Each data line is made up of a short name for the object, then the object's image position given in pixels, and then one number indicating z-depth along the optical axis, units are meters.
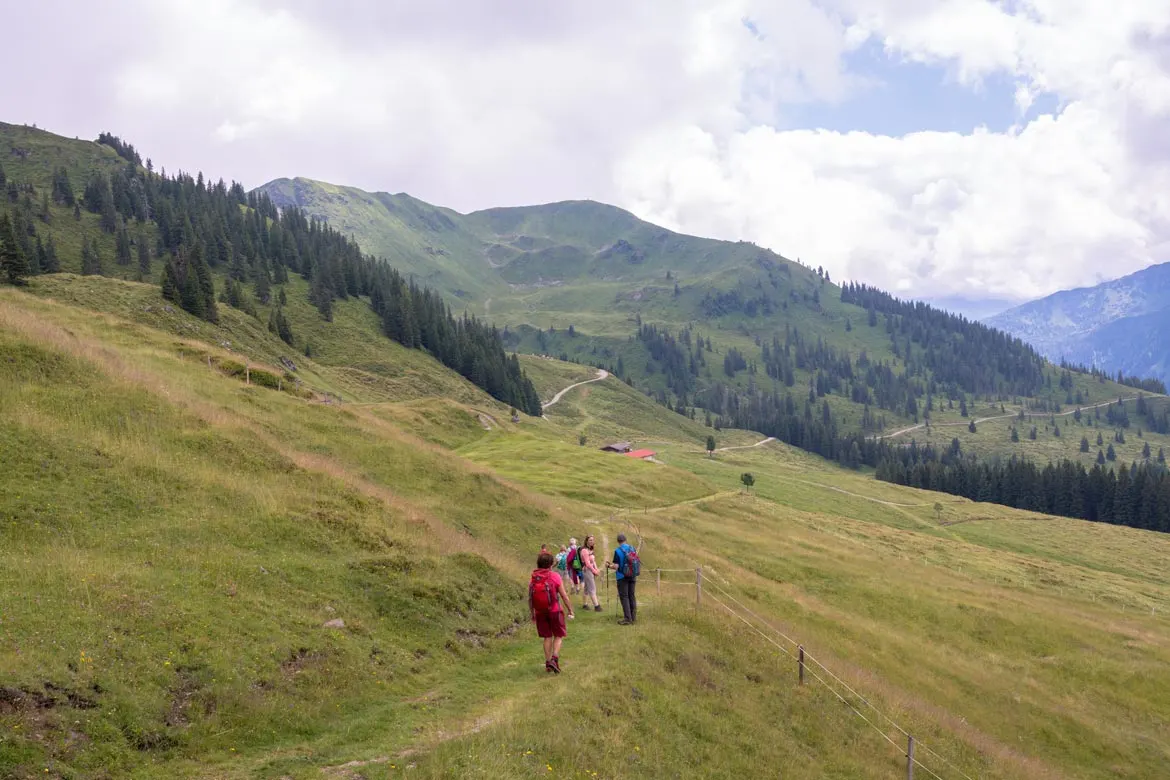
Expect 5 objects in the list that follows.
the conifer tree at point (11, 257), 79.88
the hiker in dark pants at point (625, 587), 23.39
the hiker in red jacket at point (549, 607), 17.09
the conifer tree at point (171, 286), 95.81
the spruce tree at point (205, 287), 99.12
